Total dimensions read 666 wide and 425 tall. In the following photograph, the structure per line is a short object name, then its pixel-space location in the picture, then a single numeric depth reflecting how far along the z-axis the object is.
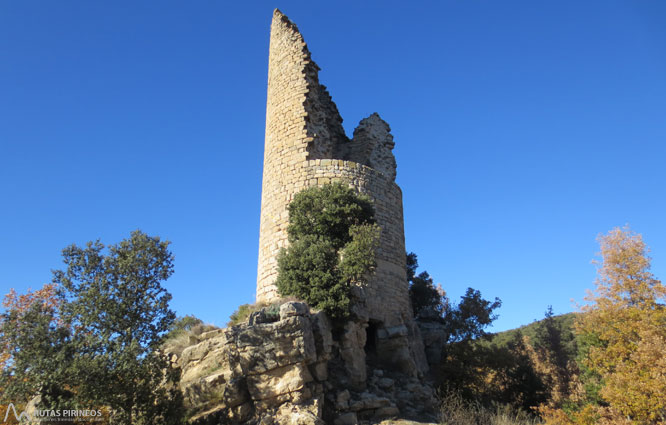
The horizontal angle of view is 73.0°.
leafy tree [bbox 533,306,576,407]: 19.18
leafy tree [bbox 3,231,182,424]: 8.30
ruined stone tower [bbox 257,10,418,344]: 13.08
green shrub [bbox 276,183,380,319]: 10.82
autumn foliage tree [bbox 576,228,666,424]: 10.70
